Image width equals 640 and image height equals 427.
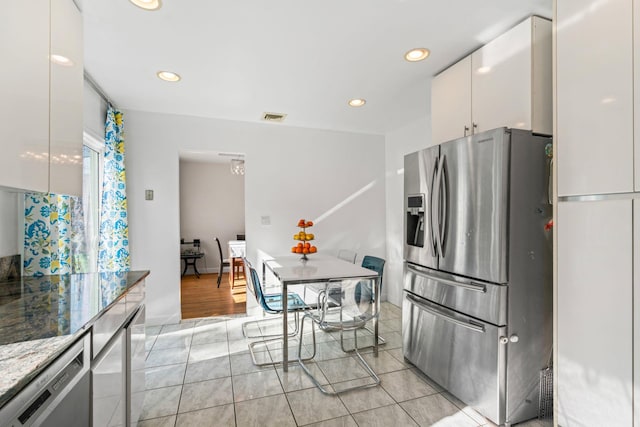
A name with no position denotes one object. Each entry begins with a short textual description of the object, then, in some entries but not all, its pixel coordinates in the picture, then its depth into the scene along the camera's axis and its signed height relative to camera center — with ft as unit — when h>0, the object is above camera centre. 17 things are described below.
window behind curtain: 9.47 +0.68
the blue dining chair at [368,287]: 8.07 -1.99
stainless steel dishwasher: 2.41 -1.66
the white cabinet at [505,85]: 5.98 +2.76
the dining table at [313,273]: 8.28 -1.75
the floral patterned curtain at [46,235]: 6.38 -0.48
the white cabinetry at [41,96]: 3.69 +1.63
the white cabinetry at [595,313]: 4.37 -1.51
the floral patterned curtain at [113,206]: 9.98 +0.23
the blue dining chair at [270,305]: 9.03 -2.87
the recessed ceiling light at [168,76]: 8.37 +3.78
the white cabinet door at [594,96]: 4.31 +1.77
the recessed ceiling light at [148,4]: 5.50 +3.76
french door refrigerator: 5.78 -1.09
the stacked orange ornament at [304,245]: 11.02 -1.14
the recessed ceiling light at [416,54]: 7.20 +3.79
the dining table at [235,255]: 17.45 -2.41
